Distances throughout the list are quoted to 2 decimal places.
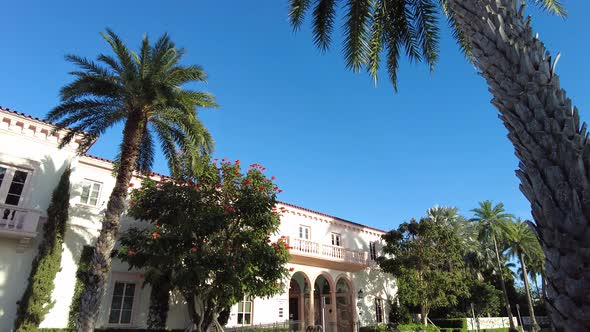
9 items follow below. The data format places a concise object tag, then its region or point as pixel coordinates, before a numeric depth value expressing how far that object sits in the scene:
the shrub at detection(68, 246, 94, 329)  14.94
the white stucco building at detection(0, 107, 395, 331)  14.23
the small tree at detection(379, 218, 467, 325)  24.69
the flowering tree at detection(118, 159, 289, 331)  14.35
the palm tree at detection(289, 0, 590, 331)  2.86
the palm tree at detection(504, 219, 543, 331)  38.91
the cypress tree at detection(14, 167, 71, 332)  13.65
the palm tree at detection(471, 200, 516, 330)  39.53
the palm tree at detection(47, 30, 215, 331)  13.12
